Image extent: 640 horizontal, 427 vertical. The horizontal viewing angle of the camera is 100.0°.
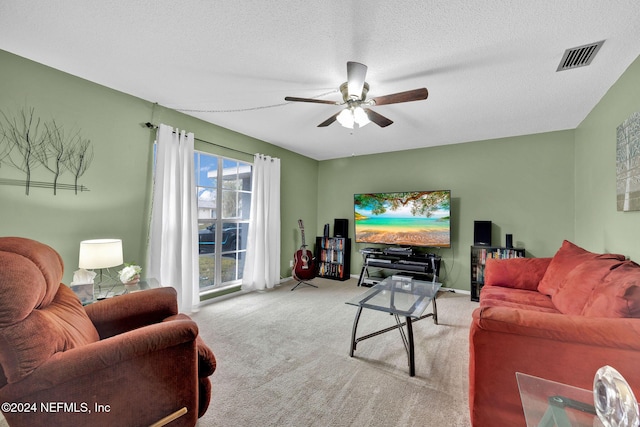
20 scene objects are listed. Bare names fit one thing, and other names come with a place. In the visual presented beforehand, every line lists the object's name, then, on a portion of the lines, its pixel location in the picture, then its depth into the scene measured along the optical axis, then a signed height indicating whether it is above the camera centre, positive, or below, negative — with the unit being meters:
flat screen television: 4.16 +0.00
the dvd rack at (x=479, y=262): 3.73 -0.60
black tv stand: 4.20 -0.73
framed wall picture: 1.91 +0.44
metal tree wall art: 2.09 +0.53
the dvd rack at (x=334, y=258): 5.05 -0.79
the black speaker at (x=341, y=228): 5.17 -0.21
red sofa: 1.18 -0.58
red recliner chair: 0.96 -0.60
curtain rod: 2.95 +0.97
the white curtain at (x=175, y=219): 2.94 -0.06
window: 3.70 -0.03
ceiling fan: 1.91 +0.95
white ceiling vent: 1.85 +1.21
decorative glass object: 0.72 -0.51
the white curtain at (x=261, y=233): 4.16 -0.27
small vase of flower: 2.34 -0.56
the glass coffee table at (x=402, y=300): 2.05 -0.74
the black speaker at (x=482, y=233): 3.89 -0.20
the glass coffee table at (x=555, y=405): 0.87 -0.63
